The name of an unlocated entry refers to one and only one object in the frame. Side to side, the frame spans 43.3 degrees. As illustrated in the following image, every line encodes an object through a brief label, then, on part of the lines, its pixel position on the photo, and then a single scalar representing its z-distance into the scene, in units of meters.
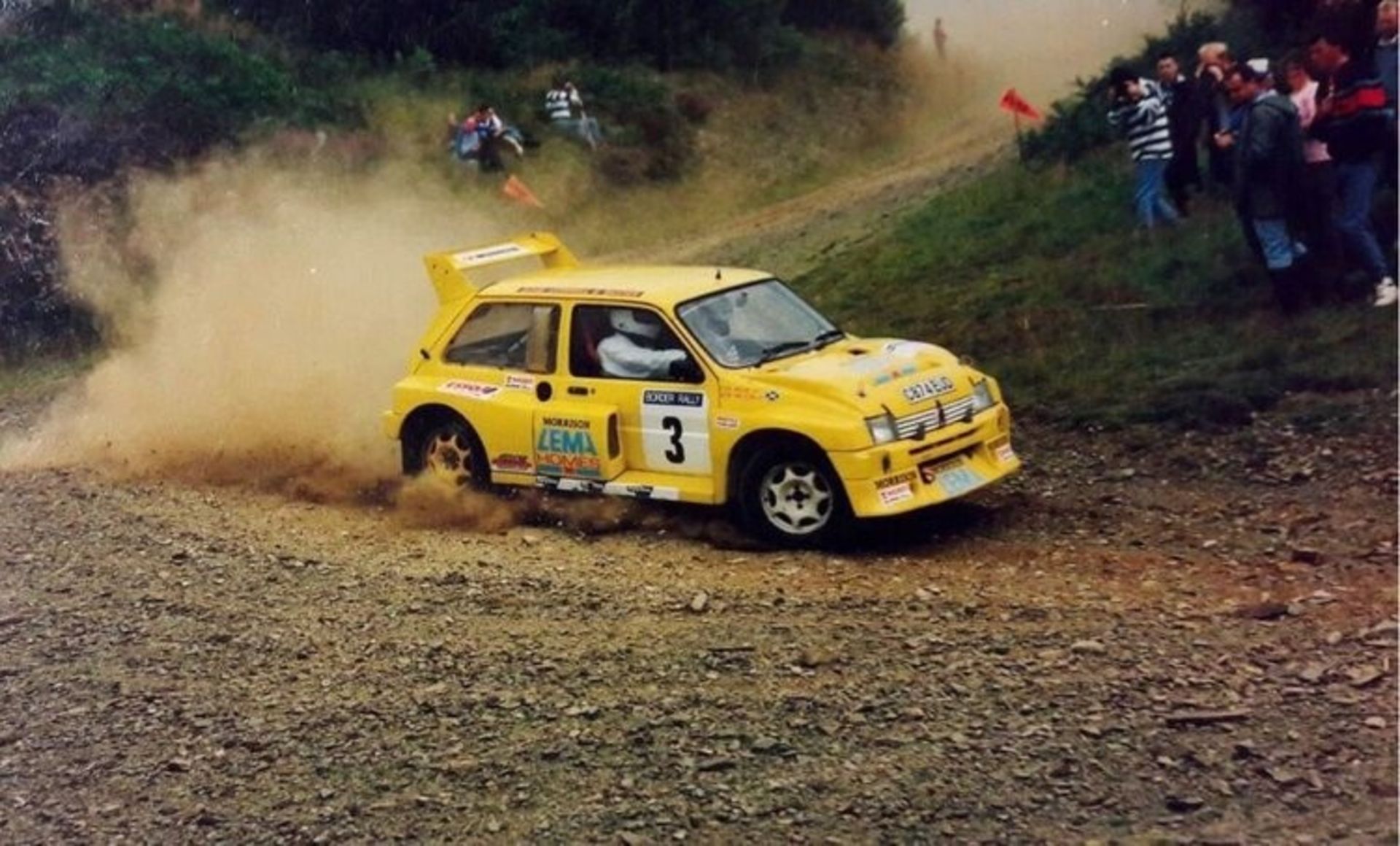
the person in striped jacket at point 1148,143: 13.13
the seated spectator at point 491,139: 20.77
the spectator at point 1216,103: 12.43
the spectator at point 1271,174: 10.47
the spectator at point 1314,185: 10.60
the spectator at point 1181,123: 12.81
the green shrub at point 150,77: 16.72
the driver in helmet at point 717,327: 10.13
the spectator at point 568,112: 21.27
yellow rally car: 9.49
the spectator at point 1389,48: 9.88
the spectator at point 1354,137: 10.09
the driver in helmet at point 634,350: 10.27
